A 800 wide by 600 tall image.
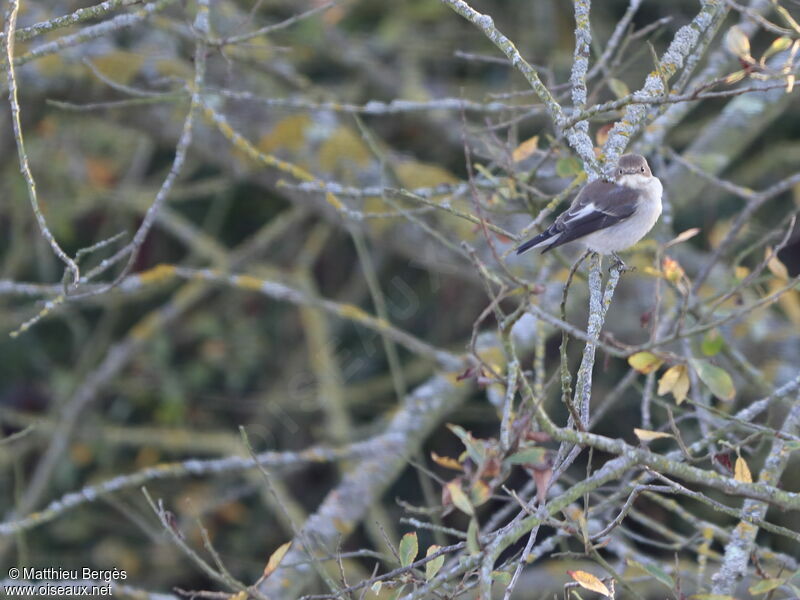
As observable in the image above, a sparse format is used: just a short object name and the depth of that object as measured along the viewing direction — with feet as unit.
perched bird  21.42
